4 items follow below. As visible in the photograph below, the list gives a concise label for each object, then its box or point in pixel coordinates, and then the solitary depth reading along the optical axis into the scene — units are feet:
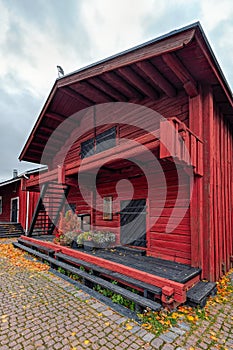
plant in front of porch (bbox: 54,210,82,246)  19.93
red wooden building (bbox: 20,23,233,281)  12.16
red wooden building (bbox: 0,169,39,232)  38.84
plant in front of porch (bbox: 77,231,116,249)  18.24
